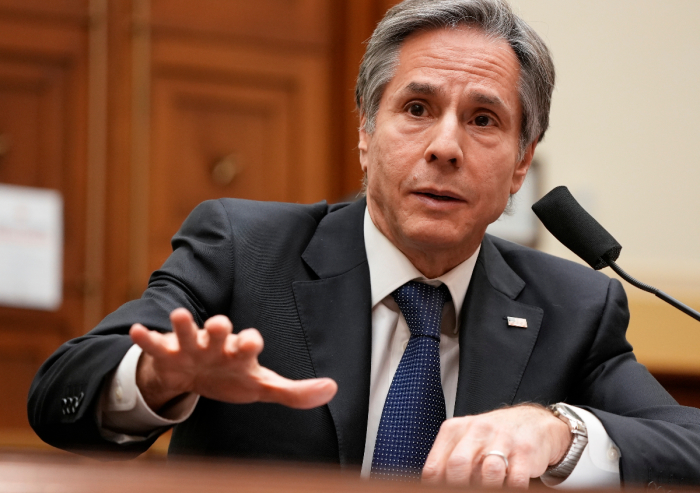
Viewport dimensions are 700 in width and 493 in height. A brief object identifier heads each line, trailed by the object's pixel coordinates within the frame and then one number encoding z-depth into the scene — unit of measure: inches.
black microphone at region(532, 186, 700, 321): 105.5
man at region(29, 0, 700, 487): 102.2
